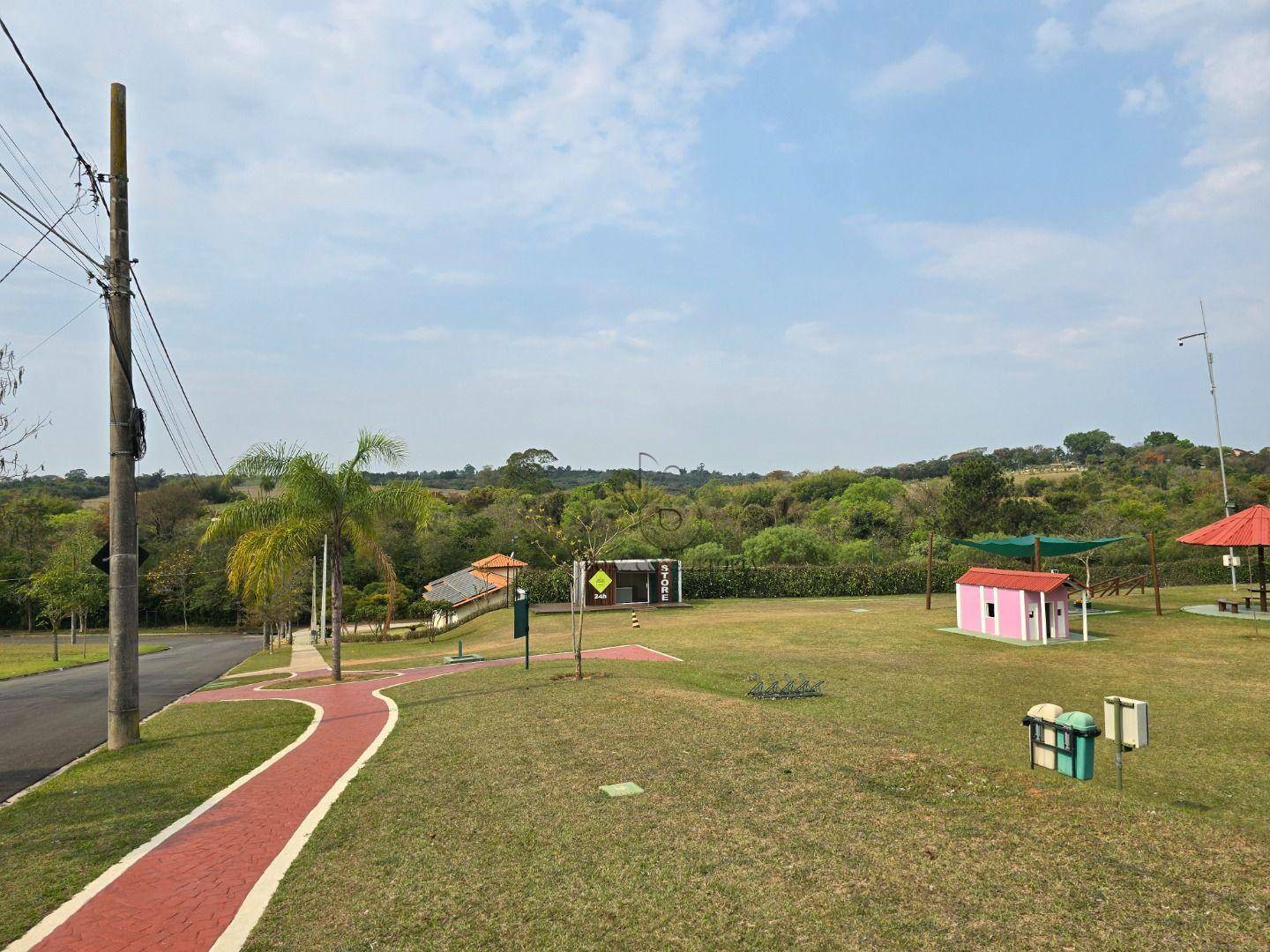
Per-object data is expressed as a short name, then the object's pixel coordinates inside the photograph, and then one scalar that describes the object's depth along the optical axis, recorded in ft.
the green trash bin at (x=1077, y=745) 24.21
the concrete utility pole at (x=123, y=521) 34.12
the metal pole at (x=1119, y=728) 23.27
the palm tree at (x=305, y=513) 53.47
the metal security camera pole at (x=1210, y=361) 93.91
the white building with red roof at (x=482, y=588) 135.34
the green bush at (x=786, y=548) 159.33
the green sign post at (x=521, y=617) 50.96
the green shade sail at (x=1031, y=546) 75.25
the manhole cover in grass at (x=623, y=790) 24.23
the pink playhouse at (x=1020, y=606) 66.28
